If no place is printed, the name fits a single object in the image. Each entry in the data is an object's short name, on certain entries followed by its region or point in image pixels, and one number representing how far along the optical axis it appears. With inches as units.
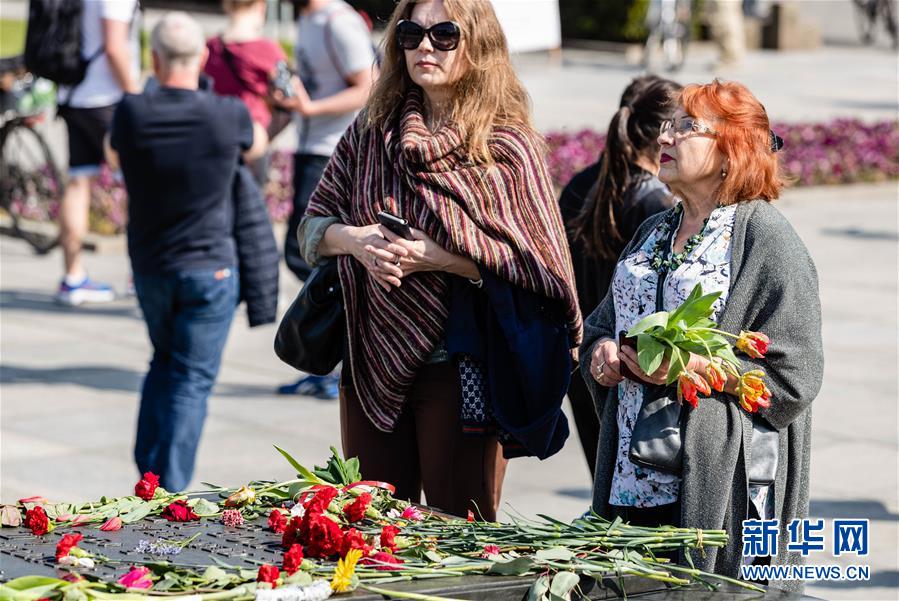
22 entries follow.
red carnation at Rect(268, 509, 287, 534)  228.5
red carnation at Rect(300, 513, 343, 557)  212.7
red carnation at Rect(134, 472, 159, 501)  245.8
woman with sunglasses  313.6
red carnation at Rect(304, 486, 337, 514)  223.5
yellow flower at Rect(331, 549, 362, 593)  197.8
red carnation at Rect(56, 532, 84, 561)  208.2
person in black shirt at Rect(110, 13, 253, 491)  438.6
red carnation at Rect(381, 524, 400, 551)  220.5
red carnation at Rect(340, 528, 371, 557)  212.5
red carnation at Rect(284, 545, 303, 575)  204.1
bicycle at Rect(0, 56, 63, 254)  884.6
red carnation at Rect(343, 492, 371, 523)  233.6
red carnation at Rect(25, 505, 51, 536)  225.9
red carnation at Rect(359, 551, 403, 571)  208.7
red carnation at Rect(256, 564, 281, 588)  197.8
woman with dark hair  369.7
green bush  2174.0
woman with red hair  269.6
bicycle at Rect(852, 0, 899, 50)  2385.6
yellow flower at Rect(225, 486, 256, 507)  243.0
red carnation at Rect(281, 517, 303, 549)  219.8
